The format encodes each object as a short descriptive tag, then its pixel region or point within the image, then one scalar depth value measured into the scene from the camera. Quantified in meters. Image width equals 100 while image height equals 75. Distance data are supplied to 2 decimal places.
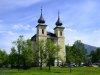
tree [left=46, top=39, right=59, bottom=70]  49.41
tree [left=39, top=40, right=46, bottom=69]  50.52
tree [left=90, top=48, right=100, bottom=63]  87.71
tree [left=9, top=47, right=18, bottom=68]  48.00
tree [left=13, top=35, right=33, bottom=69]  46.99
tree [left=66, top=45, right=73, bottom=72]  45.36
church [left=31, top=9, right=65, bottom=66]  73.78
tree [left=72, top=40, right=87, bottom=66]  76.27
